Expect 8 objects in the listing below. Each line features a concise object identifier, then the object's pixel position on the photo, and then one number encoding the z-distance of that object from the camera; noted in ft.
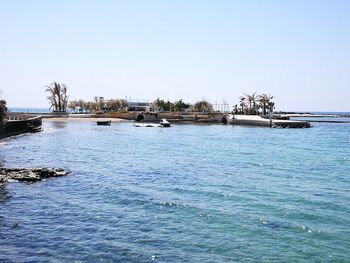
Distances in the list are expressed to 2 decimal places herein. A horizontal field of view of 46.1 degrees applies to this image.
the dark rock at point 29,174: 113.60
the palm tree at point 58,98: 591.17
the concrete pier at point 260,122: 449.43
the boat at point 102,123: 444.80
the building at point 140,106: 631.89
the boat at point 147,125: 433.07
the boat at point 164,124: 432.66
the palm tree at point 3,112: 193.88
